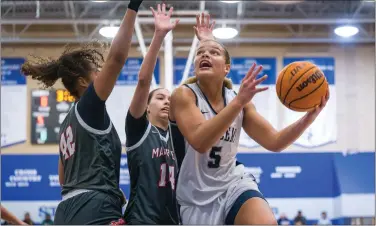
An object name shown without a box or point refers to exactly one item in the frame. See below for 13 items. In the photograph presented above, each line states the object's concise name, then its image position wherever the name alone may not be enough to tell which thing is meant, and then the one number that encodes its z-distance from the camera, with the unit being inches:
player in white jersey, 140.9
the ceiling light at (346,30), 561.6
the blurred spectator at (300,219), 589.4
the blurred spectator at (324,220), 601.6
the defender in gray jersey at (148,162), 140.8
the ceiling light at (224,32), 529.0
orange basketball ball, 145.0
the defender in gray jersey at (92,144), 129.2
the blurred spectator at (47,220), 582.3
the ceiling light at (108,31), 467.3
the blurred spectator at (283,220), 594.6
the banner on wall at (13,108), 647.8
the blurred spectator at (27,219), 581.6
